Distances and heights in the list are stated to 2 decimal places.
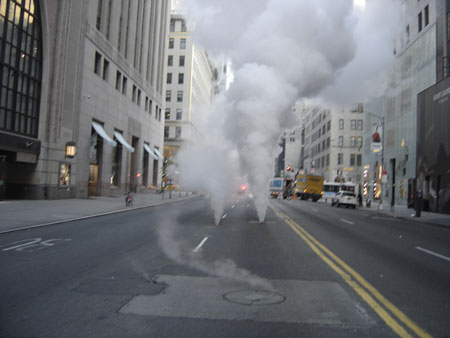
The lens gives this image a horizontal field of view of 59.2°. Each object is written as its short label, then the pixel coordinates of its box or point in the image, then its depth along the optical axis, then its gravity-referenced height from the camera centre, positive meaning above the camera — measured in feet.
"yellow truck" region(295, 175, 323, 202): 174.40 +1.80
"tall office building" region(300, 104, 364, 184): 240.73 +28.80
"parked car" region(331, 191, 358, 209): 127.65 -2.28
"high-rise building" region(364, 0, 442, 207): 110.42 +33.08
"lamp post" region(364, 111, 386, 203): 120.98 +15.58
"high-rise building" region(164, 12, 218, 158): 247.50 +62.75
